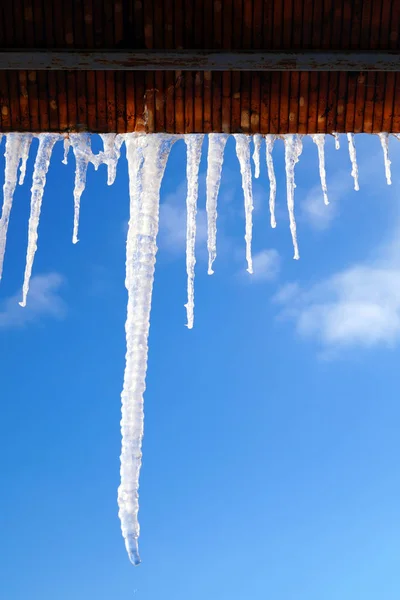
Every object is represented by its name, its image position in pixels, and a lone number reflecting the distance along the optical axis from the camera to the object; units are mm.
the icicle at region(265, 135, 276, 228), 5145
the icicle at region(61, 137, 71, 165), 5087
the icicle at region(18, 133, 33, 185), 4992
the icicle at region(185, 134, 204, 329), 5215
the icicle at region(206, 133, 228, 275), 5320
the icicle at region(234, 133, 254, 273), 5449
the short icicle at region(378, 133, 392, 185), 5071
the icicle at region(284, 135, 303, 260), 5328
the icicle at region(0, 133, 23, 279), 5172
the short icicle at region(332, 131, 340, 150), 4930
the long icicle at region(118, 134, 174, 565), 5121
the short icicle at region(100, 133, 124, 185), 5059
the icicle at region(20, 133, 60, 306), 5250
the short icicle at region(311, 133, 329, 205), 5469
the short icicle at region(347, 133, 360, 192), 5337
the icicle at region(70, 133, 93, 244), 5031
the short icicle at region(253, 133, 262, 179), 5020
